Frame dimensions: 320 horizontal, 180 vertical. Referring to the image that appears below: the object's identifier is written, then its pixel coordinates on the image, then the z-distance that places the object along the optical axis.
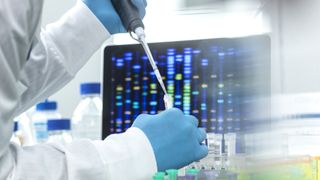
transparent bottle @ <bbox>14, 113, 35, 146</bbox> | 1.42
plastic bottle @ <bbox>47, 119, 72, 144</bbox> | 1.30
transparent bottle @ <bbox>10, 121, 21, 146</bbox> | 1.36
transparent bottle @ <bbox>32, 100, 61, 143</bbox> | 1.44
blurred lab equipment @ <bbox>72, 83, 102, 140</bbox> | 1.43
